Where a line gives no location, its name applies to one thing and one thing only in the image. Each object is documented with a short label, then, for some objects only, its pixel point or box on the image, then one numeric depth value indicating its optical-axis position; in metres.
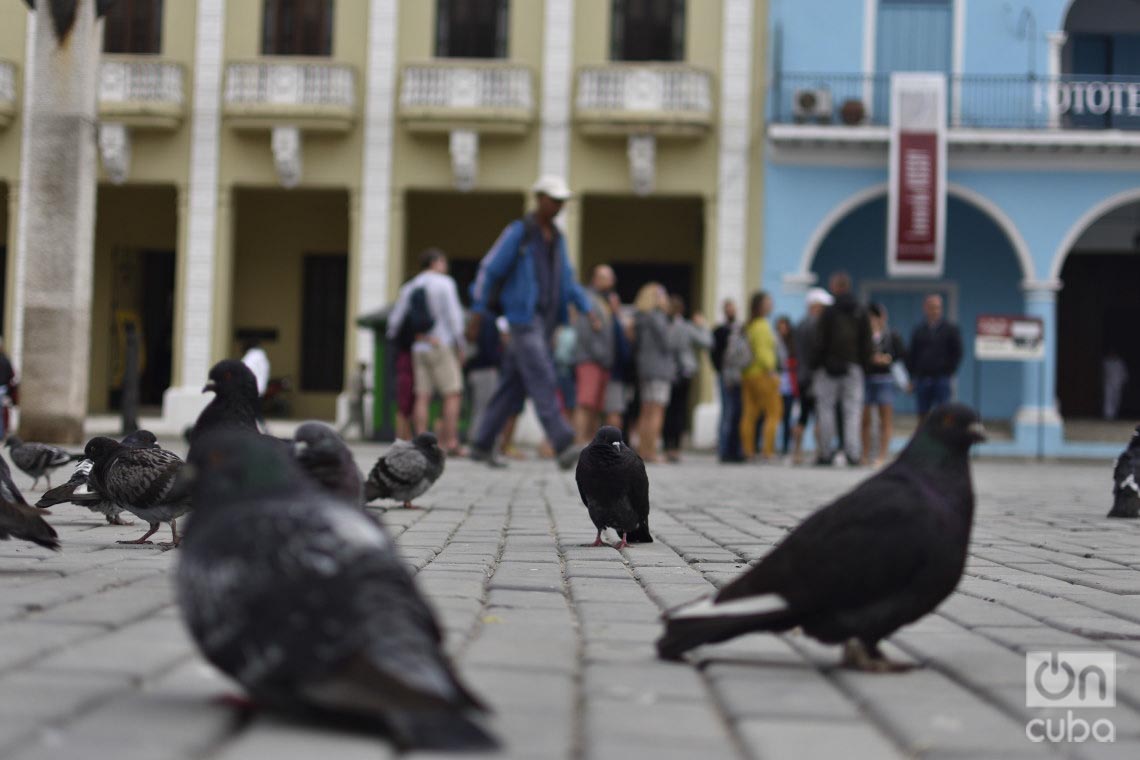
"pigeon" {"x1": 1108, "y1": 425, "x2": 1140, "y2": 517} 9.77
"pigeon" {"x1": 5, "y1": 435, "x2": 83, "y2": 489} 10.17
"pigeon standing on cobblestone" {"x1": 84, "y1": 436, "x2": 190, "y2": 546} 6.03
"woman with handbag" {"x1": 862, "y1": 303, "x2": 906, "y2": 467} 17.50
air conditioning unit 24.80
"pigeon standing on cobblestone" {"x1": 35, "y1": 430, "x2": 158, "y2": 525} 6.81
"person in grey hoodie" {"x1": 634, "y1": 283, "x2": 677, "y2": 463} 16.03
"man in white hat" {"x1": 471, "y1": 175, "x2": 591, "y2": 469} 12.05
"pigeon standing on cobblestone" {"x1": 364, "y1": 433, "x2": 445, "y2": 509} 8.66
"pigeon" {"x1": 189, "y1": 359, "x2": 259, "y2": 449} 6.11
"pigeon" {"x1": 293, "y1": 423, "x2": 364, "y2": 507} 4.64
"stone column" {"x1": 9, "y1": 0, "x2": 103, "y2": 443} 14.73
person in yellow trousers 17.16
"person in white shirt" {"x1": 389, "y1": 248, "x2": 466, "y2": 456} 15.46
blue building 24.92
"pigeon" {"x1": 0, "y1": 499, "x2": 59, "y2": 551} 4.69
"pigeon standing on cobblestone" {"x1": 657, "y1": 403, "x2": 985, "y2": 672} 3.45
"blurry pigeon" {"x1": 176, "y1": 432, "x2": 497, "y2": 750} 2.48
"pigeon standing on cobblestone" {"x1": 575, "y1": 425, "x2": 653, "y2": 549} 6.78
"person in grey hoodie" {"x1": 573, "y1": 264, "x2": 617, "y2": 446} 15.63
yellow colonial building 24.84
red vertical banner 24.34
